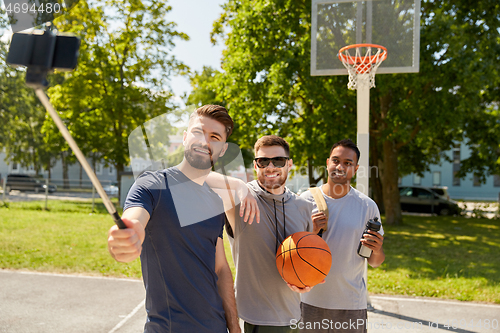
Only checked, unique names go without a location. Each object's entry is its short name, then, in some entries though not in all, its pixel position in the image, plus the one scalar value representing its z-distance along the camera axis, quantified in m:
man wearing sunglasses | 2.43
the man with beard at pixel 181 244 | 1.94
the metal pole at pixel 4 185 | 18.22
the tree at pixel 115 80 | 20.23
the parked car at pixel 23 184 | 20.28
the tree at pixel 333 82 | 11.23
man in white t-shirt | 2.97
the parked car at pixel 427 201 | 20.47
